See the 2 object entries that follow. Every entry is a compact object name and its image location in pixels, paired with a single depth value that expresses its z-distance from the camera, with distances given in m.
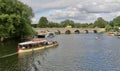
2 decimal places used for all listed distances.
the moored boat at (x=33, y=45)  24.76
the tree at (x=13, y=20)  32.71
